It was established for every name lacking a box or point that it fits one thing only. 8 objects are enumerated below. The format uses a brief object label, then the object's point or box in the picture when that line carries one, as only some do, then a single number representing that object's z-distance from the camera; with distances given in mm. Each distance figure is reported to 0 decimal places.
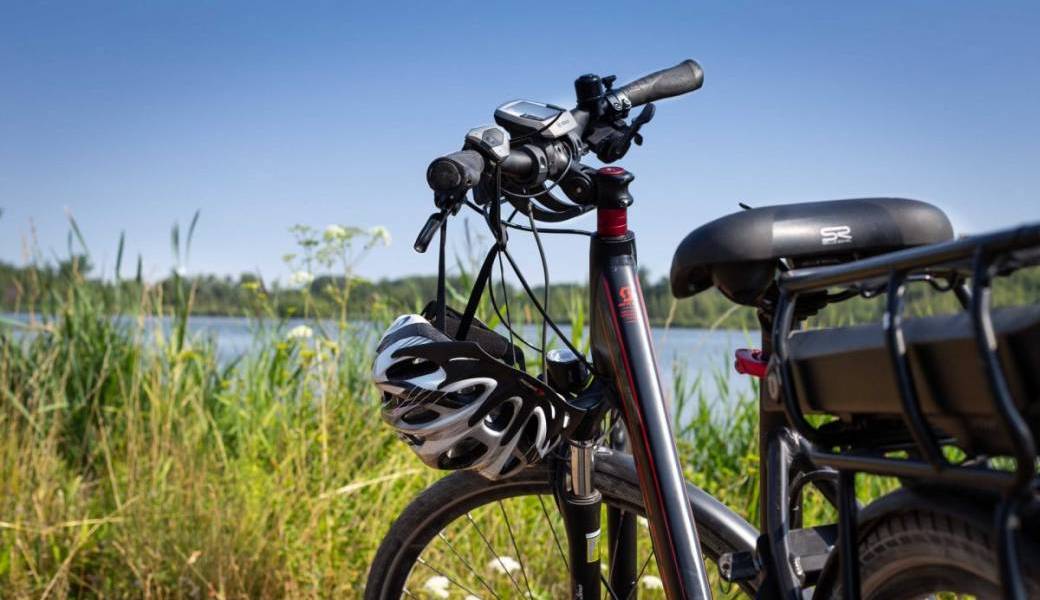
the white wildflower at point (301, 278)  3709
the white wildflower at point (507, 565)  2539
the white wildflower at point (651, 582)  2338
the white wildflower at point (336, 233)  3572
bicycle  914
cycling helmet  1450
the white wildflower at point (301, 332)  3693
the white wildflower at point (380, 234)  3621
